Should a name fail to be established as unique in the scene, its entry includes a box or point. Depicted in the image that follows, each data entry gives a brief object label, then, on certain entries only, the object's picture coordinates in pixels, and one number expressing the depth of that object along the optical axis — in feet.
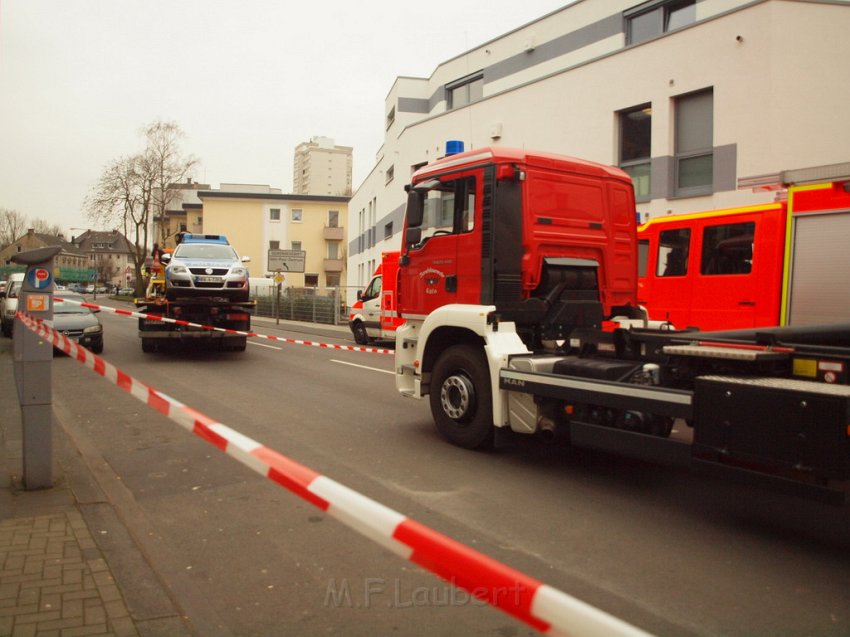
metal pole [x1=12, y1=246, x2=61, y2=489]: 15.88
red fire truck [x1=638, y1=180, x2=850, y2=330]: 22.74
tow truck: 46.50
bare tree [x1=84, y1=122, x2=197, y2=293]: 188.65
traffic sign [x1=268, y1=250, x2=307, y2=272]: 107.96
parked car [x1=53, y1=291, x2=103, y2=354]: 49.16
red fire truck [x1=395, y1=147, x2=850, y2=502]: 12.82
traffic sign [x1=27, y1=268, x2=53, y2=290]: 16.74
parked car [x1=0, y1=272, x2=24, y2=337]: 65.10
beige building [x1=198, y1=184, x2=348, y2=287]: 208.64
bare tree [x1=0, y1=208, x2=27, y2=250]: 371.76
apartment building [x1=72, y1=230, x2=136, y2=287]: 472.85
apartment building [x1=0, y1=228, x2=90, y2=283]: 387.14
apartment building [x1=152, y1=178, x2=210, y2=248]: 270.05
